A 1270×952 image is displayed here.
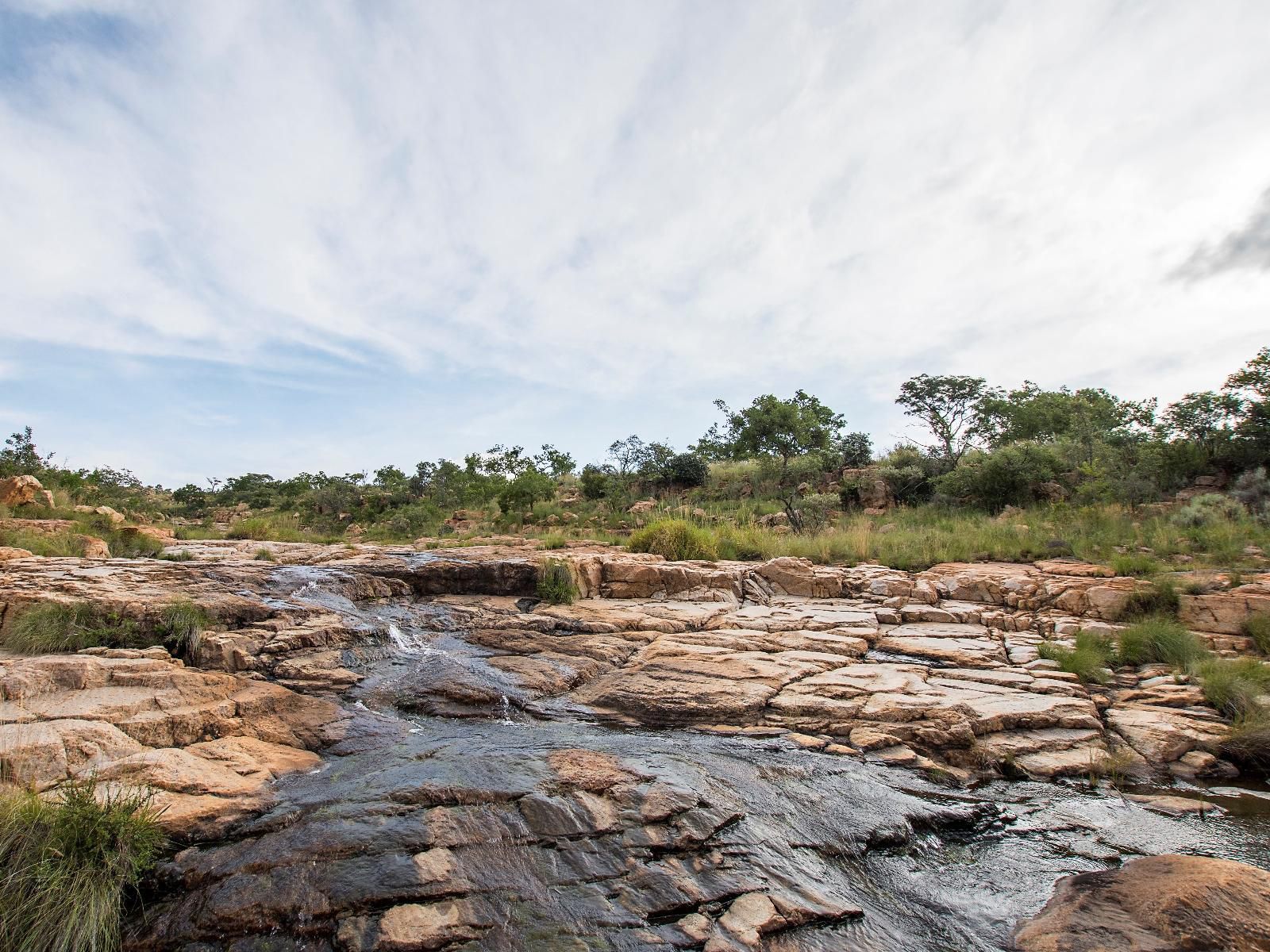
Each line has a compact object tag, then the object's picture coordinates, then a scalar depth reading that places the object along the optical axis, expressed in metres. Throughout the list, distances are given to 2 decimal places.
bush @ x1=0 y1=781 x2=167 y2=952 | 2.16
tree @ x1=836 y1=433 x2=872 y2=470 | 22.11
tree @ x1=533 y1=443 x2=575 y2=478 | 27.19
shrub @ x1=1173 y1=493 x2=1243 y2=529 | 9.85
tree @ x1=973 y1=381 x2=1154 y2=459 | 18.08
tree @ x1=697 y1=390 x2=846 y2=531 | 19.41
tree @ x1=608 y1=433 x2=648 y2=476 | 25.34
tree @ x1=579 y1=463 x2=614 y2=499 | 22.03
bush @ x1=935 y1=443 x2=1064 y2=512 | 15.42
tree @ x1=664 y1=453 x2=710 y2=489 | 23.61
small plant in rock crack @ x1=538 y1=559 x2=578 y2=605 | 7.81
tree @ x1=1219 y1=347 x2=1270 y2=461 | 12.91
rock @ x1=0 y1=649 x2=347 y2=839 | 2.95
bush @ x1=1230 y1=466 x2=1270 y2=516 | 10.92
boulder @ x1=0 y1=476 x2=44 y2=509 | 9.80
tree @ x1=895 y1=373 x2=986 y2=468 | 22.62
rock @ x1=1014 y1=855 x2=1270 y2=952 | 2.25
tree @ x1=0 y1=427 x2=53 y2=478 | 12.34
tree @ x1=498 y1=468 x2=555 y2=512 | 18.81
